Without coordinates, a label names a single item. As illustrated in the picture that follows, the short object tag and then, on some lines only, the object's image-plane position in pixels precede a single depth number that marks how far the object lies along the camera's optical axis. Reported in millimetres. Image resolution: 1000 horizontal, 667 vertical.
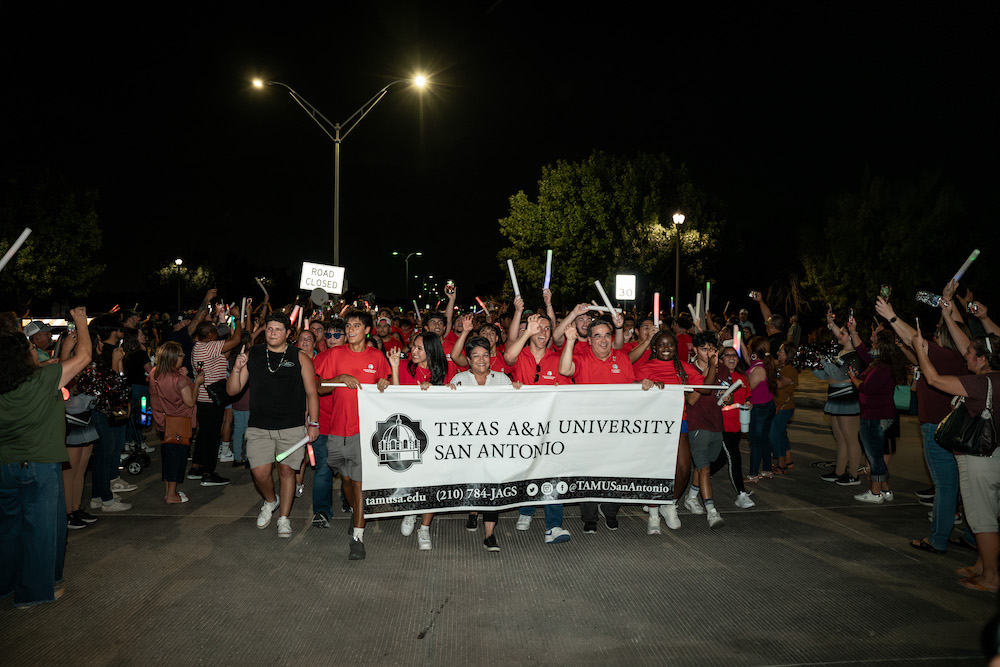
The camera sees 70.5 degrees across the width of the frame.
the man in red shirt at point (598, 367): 7051
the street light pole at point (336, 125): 16516
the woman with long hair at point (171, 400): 8094
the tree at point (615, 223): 42781
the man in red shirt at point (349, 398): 6676
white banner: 6375
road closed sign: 14812
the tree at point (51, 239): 48562
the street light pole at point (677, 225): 22688
